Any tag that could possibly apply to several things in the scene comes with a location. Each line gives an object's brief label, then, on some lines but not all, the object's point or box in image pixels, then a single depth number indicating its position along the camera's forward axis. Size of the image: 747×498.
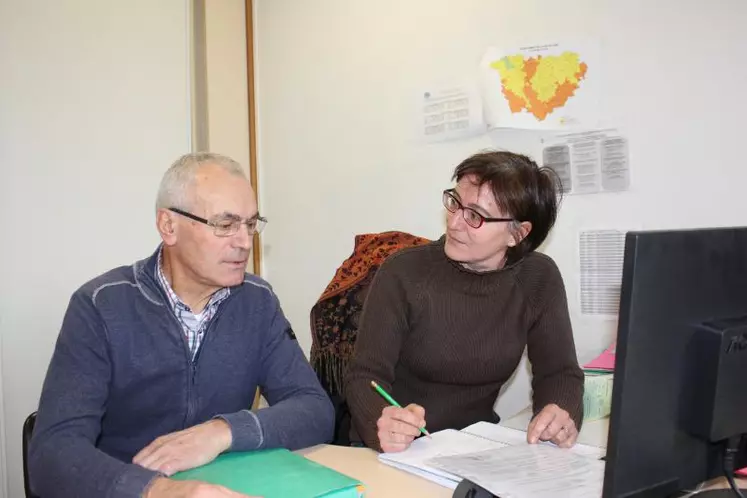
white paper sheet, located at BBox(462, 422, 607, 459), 1.24
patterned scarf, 1.90
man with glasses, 1.21
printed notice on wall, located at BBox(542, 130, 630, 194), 2.09
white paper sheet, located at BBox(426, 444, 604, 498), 1.00
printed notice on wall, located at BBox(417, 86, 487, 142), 2.41
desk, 1.08
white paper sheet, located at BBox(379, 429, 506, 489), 1.12
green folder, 0.98
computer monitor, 0.69
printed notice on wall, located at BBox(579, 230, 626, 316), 2.11
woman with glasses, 1.63
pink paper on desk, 1.90
